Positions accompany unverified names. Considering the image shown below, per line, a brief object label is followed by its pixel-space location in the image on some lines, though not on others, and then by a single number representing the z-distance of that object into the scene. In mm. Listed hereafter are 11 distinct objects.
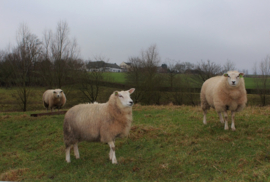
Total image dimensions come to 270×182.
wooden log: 12695
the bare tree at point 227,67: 27547
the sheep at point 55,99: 14232
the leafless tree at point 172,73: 28084
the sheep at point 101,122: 5512
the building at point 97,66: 26745
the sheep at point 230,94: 6763
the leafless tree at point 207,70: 28234
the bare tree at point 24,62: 19422
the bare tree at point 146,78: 25797
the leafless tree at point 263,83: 25828
